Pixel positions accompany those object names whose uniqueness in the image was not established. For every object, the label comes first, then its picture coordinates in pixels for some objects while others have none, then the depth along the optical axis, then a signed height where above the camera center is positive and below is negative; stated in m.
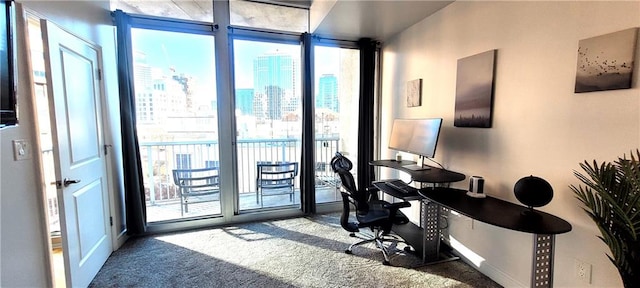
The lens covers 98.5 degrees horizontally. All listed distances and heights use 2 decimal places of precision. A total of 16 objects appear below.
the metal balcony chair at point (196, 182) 3.41 -0.76
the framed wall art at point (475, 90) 2.22 +0.25
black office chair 2.46 -0.88
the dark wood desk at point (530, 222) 1.58 -0.61
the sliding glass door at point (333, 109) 3.79 +0.16
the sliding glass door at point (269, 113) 3.44 +0.10
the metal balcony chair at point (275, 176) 3.74 -0.76
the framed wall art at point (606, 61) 1.42 +0.32
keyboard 2.64 -0.66
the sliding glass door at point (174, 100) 3.06 +0.24
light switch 1.54 -0.16
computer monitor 2.54 -0.16
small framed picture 3.10 +0.31
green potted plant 1.28 -0.45
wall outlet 1.65 -0.92
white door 1.85 -0.22
